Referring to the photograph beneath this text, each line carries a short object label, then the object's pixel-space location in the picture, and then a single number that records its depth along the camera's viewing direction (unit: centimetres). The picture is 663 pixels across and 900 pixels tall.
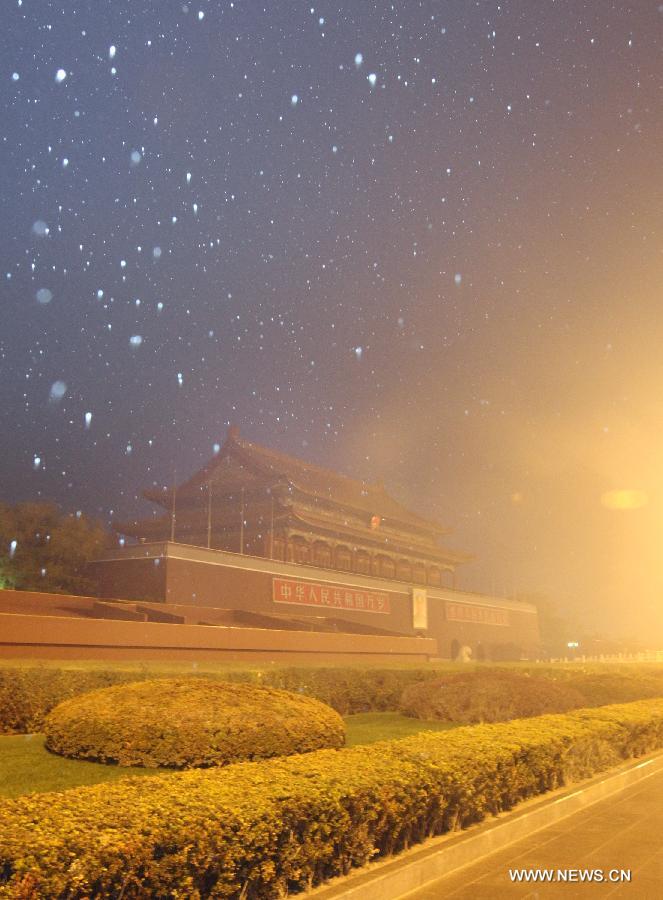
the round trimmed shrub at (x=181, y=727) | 748
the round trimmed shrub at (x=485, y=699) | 1288
